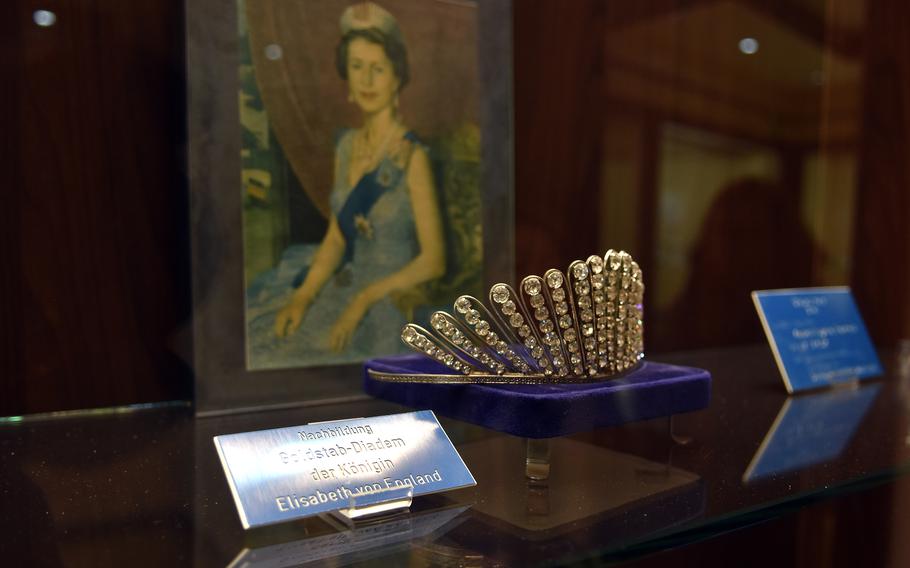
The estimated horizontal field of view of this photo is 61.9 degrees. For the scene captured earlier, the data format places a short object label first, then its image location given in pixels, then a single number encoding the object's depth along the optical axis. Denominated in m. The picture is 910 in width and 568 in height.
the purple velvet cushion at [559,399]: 0.58
